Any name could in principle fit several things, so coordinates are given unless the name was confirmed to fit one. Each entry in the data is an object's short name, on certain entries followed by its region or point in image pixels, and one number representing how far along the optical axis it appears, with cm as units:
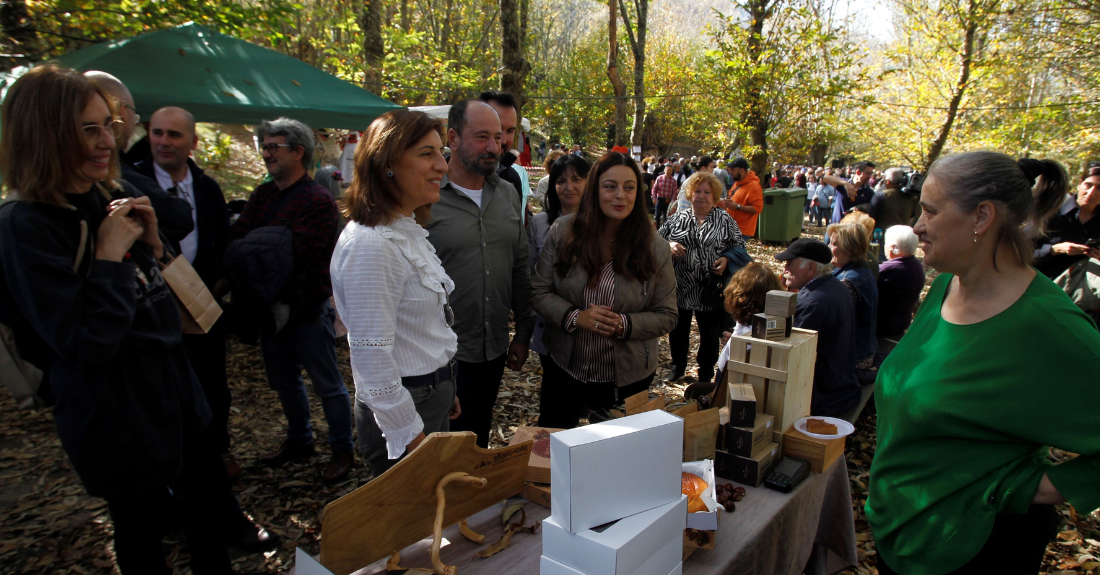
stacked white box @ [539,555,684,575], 135
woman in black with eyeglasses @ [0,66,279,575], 168
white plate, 235
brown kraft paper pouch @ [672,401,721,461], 205
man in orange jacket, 938
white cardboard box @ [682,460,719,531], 166
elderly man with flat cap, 323
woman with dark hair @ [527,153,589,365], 404
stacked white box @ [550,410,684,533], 131
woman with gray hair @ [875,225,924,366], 425
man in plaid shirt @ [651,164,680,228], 1377
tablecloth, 161
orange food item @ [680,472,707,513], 171
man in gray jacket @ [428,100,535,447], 280
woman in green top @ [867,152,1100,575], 149
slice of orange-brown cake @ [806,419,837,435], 238
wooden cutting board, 138
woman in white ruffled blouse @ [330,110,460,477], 182
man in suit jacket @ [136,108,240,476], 308
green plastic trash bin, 1338
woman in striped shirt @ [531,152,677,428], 297
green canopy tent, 484
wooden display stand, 224
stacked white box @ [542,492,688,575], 129
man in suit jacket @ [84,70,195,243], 258
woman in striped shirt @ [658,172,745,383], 488
